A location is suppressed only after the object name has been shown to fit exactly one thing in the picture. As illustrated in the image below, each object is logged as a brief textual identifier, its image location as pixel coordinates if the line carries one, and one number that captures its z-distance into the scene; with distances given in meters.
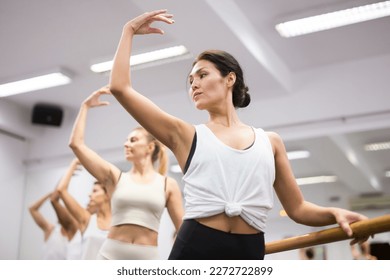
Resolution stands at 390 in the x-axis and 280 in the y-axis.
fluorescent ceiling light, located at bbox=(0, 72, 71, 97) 4.87
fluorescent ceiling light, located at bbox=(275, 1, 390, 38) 3.74
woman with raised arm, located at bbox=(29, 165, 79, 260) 3.71
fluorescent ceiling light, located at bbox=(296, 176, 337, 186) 4.54
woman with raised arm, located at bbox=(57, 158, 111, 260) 3.15
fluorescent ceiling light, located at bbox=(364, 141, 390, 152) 4.33
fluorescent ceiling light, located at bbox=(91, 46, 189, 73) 4.44
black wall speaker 5.29
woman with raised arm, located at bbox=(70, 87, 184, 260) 2.22
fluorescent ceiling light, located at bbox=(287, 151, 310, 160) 4.68
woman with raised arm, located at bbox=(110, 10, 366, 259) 1.12
